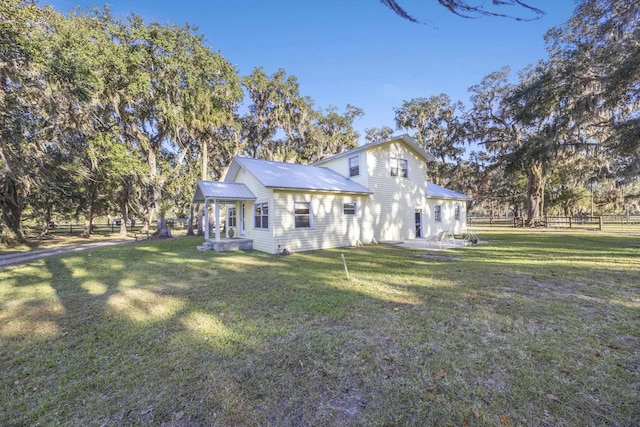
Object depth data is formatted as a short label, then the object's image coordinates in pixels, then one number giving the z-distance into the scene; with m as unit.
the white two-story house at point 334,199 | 12.00
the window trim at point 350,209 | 13.52
